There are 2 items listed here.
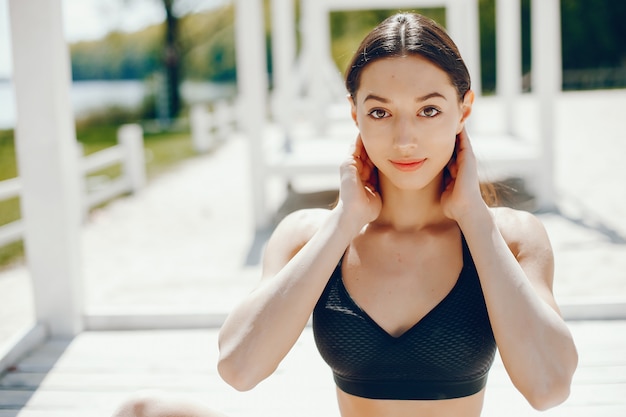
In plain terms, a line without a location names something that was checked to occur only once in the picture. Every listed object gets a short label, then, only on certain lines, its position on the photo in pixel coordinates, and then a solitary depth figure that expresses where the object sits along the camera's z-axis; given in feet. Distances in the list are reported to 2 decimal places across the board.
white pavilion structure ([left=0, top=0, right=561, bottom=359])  11.91
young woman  5.56
